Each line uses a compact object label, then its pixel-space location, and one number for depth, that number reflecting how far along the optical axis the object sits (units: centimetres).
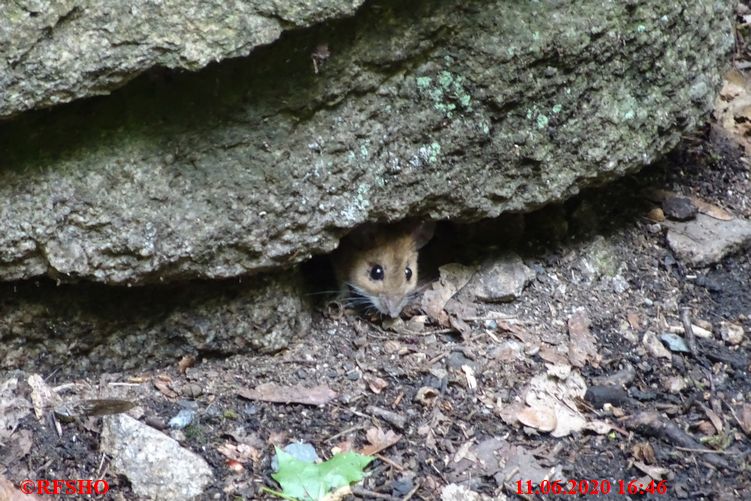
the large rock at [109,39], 318
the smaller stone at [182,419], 406
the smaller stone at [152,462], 372
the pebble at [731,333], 476
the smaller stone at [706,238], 523
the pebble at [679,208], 546
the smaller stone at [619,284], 515
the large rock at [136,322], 427
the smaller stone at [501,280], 511
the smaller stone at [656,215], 550
